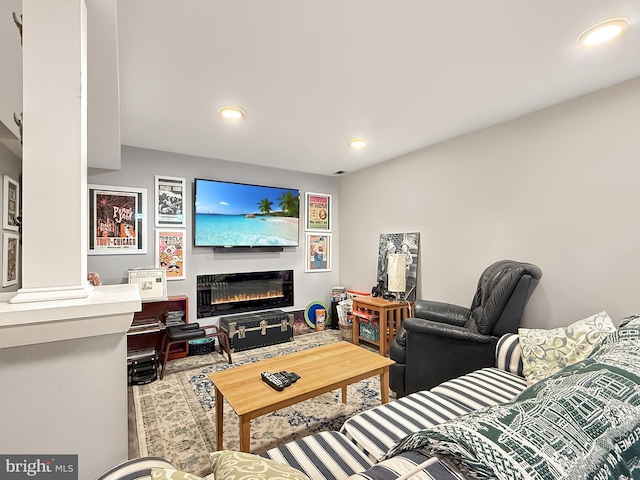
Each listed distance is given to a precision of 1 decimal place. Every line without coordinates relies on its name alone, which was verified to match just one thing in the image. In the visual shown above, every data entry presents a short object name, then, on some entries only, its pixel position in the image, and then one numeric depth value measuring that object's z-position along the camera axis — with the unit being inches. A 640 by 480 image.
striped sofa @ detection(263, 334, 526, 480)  24.1
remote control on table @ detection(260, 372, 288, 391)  69.0
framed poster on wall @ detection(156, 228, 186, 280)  135.7
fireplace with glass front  147.1
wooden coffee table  63.4
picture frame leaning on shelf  121.5
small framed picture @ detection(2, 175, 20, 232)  87.4
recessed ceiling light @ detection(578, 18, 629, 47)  59.6
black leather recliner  83.4
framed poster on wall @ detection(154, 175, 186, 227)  135.6
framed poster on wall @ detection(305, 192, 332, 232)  180.7
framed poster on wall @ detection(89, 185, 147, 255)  122.5
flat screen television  144.5
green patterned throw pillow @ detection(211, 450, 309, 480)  24.6
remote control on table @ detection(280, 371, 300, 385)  72.4
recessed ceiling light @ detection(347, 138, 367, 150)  124.6
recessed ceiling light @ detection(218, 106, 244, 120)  95.3
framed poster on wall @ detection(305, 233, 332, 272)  180.4
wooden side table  134.4
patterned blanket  20.9
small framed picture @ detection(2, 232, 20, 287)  85.7
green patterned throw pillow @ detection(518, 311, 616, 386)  66.4
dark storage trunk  140.9
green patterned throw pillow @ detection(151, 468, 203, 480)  23.5
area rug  74.8
